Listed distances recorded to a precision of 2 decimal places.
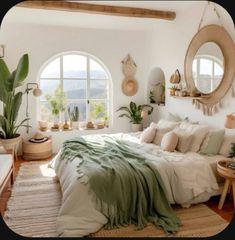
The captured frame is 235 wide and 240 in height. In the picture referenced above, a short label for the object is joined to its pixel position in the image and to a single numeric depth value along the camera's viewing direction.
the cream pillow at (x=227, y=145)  3.38
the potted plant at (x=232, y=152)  3.14
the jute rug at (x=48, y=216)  2.46
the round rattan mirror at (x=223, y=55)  3.47
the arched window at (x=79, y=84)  5.68
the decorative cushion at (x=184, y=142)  3.58
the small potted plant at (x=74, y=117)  5.76
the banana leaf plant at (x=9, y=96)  4.32
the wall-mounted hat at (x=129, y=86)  6.04
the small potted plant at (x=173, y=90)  4.73
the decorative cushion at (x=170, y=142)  3.57
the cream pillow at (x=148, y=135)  4.10
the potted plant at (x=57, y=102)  5.59
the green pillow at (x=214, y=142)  3.47
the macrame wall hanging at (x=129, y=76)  6.00
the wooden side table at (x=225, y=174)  2.76
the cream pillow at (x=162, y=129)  4.04
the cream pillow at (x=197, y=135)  3.59
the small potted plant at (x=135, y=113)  5.93
